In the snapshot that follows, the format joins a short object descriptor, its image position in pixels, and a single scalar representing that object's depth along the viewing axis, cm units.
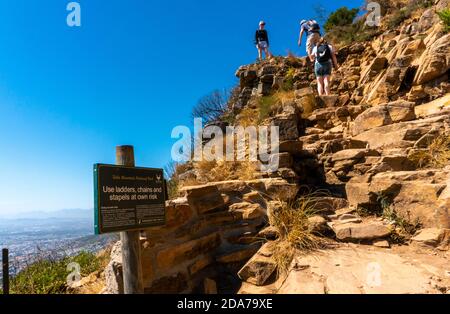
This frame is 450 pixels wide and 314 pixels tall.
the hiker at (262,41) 1304
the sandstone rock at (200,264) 363
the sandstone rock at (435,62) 684
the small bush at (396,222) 386
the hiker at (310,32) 977
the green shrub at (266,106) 864
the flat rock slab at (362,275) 283
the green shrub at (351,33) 1197
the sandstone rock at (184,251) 336
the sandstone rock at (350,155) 549
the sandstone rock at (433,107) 611
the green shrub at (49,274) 427
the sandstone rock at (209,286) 356
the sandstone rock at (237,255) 389
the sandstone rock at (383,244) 374
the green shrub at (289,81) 1117
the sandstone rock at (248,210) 441
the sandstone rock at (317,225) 400
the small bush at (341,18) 1501
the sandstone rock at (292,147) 582
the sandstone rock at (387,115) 607
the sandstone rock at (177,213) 360
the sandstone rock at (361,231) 388
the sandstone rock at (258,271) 340
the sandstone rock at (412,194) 376
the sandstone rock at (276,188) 469
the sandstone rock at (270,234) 404
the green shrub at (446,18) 726
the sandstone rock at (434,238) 353
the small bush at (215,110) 1451
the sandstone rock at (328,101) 862
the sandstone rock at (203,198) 411
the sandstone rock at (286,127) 586
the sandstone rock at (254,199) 471
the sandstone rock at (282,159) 546
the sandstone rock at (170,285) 326
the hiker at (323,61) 843
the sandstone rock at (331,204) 488
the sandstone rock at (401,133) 531
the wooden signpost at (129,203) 245
